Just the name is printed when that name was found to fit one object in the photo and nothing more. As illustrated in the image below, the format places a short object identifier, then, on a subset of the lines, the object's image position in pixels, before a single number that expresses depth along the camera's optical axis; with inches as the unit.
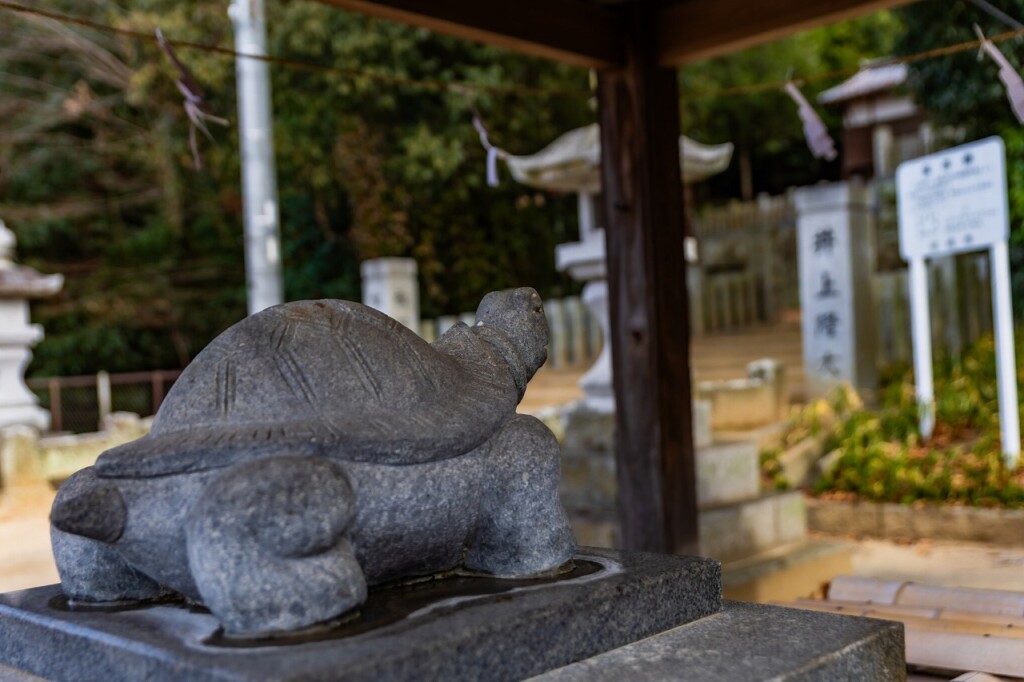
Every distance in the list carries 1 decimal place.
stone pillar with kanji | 301.6
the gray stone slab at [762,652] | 70.7
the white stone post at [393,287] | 350.0
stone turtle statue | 65.3
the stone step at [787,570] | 173.2
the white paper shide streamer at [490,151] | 166.1
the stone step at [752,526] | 179.6
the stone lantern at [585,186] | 225.1
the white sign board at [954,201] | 240.8
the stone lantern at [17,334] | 380.2
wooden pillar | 144.8
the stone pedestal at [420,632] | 62.1
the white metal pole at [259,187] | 261.6
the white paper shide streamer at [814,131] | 155.6
